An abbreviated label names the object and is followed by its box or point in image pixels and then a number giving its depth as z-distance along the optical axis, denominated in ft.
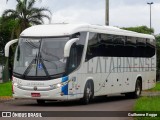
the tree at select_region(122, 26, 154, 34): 254.16
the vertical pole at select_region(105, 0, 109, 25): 83.49
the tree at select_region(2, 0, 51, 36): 142.16
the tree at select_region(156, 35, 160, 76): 249.39
